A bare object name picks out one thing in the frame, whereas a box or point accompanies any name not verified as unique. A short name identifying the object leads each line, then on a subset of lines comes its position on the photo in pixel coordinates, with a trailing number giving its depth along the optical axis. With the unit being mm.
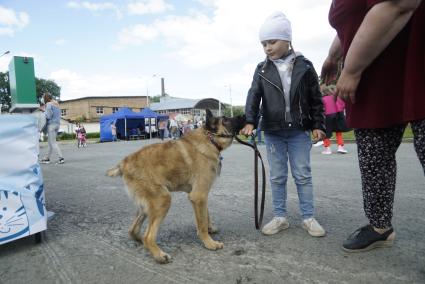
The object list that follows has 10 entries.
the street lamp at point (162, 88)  96938
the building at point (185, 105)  56312
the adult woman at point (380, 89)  1958
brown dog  2938
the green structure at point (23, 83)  4957
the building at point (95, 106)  70375
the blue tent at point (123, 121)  32281
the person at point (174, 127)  30078
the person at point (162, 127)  28648
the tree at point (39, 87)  75500
